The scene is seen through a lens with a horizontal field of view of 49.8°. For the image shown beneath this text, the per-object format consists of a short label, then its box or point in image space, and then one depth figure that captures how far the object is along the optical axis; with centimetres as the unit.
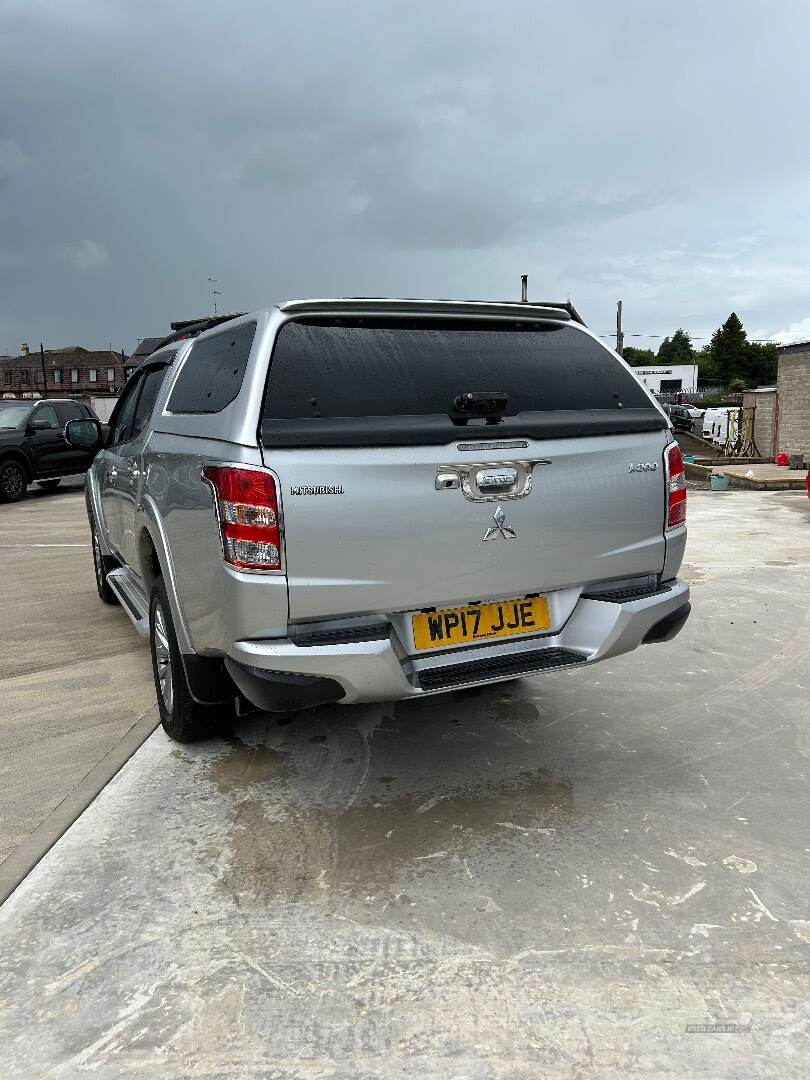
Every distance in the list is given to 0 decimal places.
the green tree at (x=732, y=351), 11550
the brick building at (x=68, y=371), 9150
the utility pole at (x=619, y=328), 5784
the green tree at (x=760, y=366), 11612
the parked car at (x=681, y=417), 3695
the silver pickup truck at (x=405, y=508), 279
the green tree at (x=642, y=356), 13335
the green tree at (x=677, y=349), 14688
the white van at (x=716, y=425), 3691
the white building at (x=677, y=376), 7225
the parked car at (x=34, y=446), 1532
